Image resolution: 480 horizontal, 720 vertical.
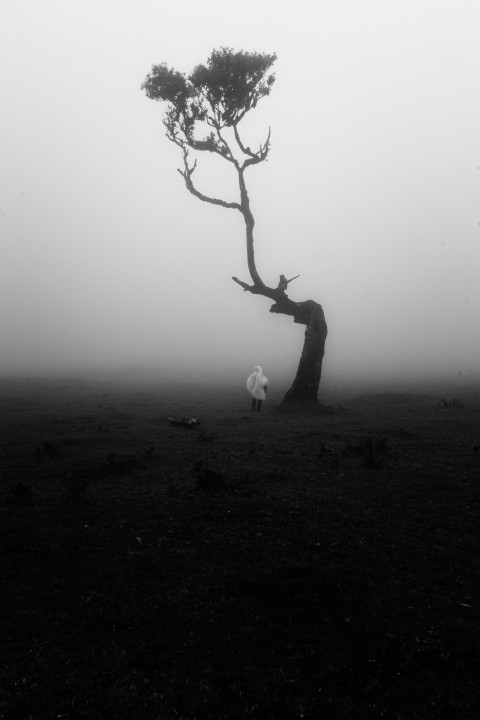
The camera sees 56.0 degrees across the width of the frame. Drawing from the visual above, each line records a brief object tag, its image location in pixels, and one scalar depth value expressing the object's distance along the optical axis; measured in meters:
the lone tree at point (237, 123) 25.67
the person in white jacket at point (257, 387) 25.48
